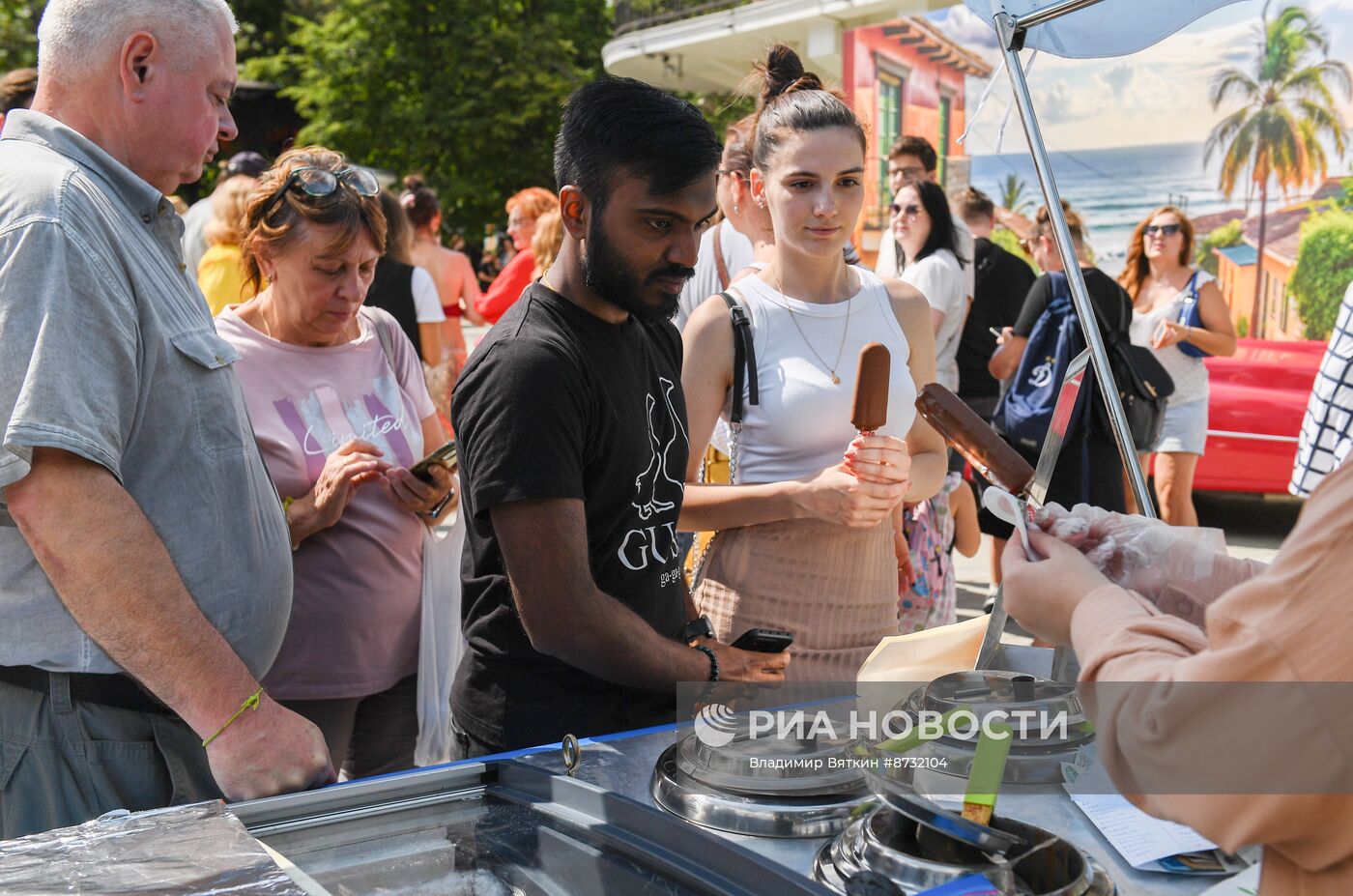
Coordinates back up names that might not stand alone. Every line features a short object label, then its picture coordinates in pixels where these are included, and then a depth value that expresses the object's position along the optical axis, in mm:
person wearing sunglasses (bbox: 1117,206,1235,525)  5336
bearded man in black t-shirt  1610
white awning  2010
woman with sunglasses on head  2373
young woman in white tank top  2309
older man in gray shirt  1432
